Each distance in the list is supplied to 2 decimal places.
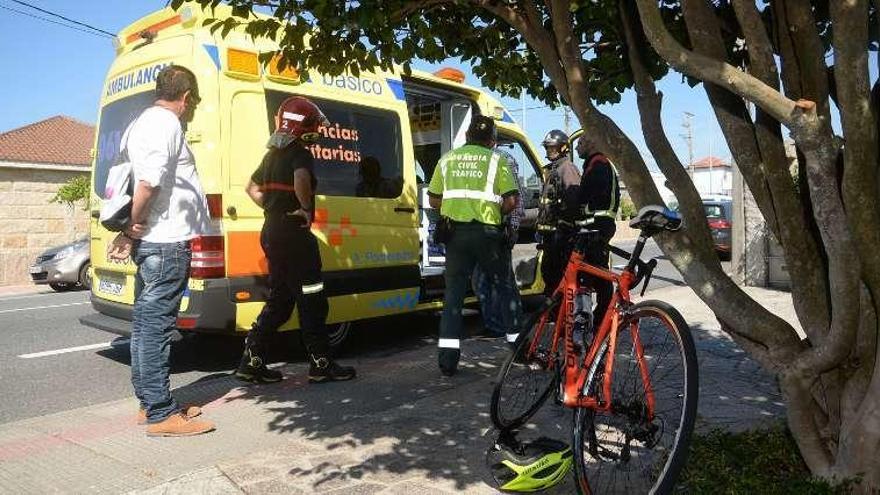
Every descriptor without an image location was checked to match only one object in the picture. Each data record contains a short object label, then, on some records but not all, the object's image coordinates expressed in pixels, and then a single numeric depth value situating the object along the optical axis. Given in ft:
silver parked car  47.14
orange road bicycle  8.54
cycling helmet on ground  9.75
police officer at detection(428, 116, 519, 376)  16.99
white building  277.03
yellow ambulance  16.92
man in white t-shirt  13.03
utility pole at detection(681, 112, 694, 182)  237.66
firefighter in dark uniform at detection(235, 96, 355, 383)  16.28
